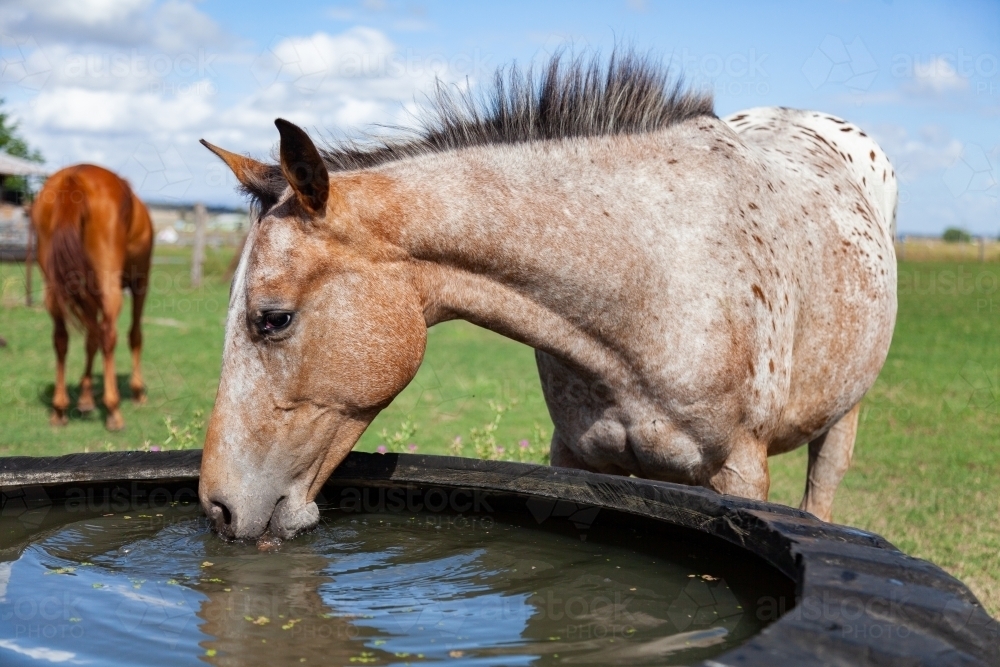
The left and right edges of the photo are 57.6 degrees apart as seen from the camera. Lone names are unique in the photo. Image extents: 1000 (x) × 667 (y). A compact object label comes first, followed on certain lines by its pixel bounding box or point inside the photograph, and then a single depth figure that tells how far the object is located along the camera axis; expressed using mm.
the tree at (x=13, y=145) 35406
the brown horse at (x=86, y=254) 7422
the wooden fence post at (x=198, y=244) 19203
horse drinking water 2566
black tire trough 1358
